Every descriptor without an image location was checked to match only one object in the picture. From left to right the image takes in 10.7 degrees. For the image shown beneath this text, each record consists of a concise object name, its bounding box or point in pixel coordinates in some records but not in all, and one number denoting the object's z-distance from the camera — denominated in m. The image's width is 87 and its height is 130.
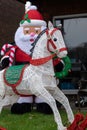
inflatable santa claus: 8.21
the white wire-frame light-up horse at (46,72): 6.09
